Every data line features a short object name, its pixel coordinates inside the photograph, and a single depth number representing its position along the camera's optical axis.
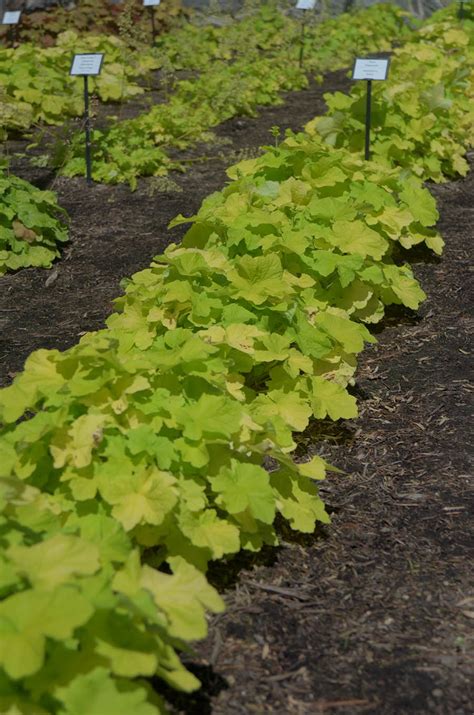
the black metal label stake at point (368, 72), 5.77
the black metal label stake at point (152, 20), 12.44
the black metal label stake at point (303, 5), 10.66
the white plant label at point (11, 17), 10.08
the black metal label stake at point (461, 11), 12.04
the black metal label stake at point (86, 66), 6.48
